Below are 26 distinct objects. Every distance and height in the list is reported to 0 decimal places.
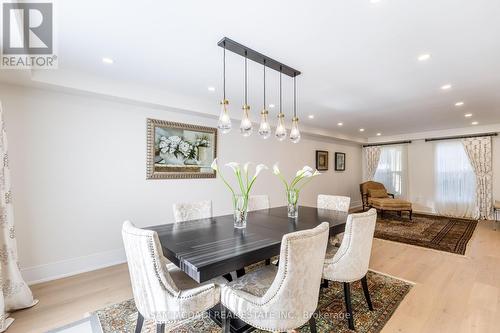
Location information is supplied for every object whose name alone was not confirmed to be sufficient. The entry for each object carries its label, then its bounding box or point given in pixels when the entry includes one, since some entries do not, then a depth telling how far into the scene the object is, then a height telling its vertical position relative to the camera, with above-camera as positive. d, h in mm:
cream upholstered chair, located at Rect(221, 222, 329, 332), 1285 -747
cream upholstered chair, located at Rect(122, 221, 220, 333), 1359 -749
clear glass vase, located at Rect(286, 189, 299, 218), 2643 -407
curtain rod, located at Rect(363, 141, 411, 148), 7117 +725
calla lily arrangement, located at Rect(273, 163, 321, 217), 2635 -383
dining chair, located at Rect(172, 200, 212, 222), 2516 -493
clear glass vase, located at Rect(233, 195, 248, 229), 2160 -399
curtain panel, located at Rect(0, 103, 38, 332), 2037 -763
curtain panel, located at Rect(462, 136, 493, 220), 5715 -138
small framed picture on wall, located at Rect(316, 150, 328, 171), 6406 +183
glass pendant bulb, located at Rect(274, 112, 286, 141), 2660 +427
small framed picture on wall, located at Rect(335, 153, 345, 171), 7076 +151
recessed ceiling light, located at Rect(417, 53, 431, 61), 2257 +1085
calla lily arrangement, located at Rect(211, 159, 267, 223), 2144 -274
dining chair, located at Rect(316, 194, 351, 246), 3121 -523
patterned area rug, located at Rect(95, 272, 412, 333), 1890 -1322
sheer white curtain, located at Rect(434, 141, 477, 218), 6012 -423
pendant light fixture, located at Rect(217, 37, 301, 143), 2117 +1090
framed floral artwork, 3447 +282
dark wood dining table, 1409 -566
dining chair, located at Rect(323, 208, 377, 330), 1854 -731
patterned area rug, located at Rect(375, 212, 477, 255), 3959 -1345
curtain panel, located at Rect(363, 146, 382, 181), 7644 +209
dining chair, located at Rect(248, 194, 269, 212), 3252 -514
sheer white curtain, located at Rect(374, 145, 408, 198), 7129 -111
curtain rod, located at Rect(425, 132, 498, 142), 5672 +763
